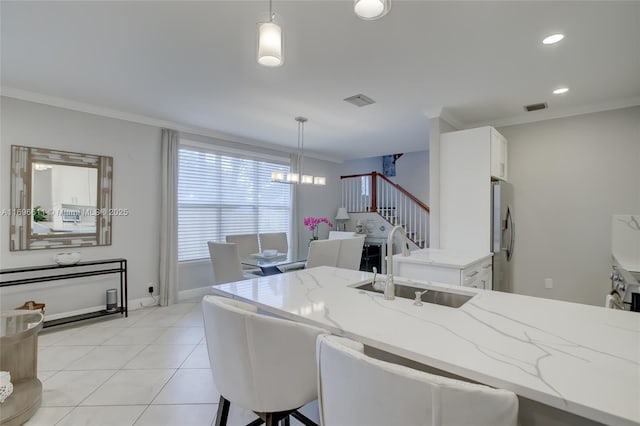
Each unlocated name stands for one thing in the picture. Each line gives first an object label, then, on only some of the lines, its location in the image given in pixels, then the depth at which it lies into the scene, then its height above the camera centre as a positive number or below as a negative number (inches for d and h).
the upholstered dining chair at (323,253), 141.5 -18.7
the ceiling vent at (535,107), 137.0 +50.6
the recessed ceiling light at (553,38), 83.7 +50.1
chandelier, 157.0 +20.1
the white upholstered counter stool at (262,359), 42.1 -21.0
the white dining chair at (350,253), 158.7 -20.6
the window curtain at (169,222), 164.4 -4.7
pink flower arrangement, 210.6 -5.3
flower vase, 239.8 -16.3
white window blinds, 180.5 +10.4
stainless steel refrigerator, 131.7 -8.0
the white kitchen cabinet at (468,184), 132.5 +14.6
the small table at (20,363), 72.7 -41.3
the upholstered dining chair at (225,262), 136.5 -22.4
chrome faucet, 61.8 -12.6
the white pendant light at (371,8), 47.7 +33.2
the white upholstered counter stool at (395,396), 25.7 -16.5
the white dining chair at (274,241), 180.9 -16.7
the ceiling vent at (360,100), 128.0 +49.9
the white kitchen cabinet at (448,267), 103.1 -19.0
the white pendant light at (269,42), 54.1 +31.0
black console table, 122.6 -27.3
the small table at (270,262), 142.4 -23.5
